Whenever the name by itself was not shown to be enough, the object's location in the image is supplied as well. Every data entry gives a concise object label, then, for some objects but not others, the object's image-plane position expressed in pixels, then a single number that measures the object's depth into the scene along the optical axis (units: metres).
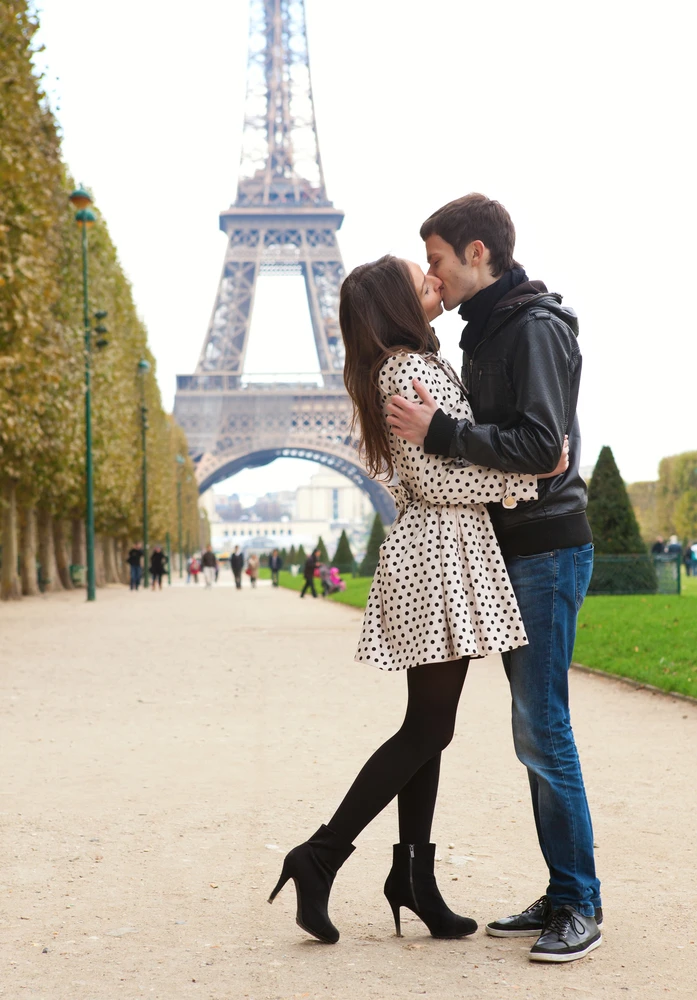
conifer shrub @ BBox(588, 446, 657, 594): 22.17
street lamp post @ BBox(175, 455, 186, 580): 65.17
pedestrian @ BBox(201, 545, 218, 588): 47.03
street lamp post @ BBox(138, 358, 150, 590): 41.84
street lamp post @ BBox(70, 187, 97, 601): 25.30
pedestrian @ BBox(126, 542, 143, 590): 39.97
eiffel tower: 77.31
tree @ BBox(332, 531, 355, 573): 51.75
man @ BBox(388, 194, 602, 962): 3.34
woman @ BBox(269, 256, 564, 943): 3.37
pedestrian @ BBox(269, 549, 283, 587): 46.44
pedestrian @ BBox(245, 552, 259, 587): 44.76
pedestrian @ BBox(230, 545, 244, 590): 40.34
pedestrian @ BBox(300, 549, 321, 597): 32.25
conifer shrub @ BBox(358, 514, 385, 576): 41.97
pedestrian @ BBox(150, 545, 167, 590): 39.75
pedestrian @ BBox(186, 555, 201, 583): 57.83
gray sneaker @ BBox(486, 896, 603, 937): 3.48
